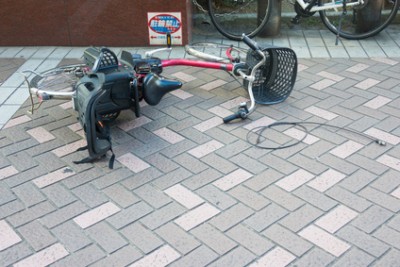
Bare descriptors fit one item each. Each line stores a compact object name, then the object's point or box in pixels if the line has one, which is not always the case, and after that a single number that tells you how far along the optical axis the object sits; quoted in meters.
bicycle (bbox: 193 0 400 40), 5.71
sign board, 5.48
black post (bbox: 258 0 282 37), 5.84
